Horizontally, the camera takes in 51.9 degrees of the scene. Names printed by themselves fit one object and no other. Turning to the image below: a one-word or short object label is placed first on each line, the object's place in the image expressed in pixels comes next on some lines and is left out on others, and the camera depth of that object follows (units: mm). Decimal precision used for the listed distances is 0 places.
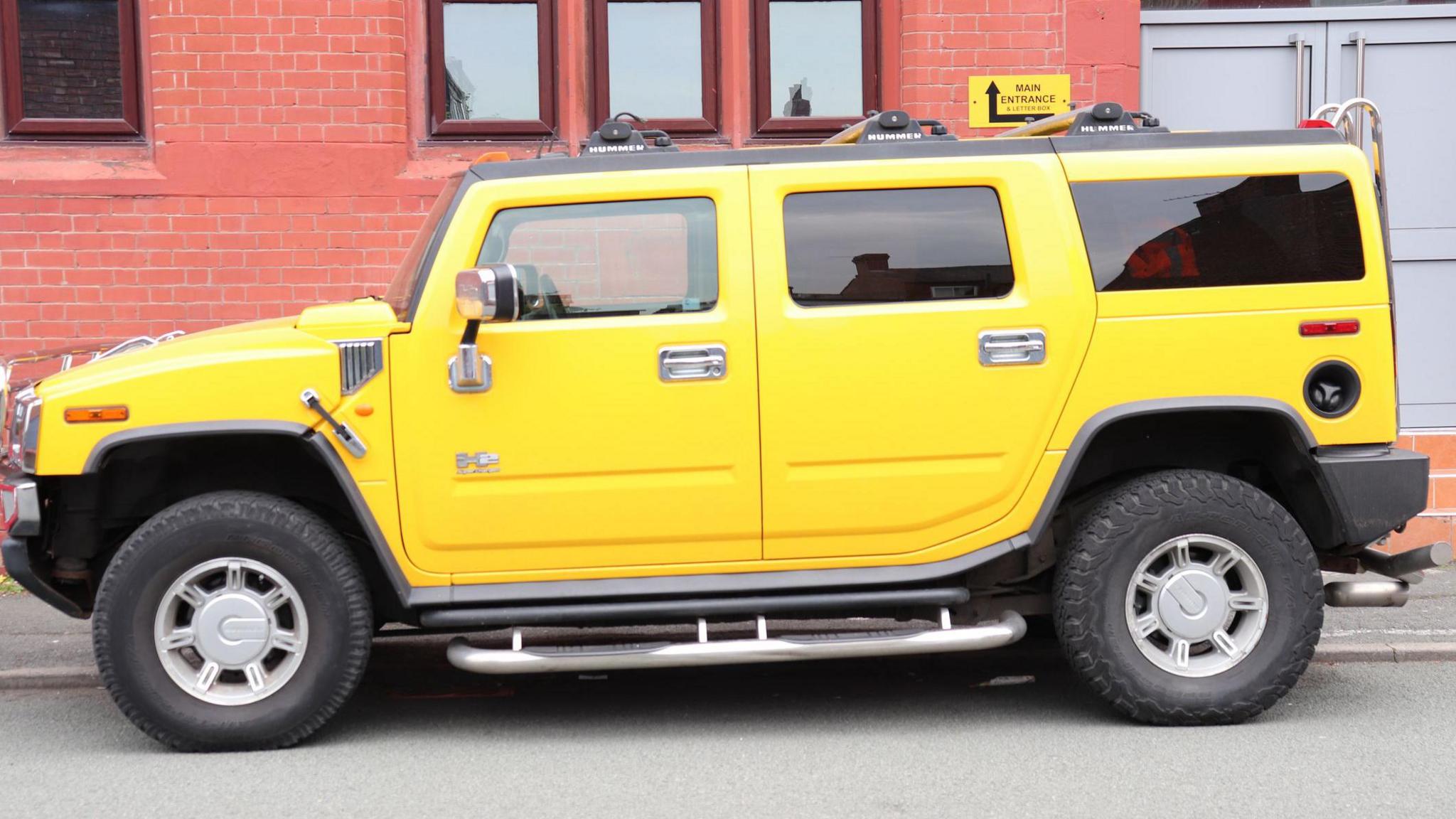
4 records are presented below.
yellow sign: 9008
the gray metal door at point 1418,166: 9398
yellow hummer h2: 5121
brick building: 8602
